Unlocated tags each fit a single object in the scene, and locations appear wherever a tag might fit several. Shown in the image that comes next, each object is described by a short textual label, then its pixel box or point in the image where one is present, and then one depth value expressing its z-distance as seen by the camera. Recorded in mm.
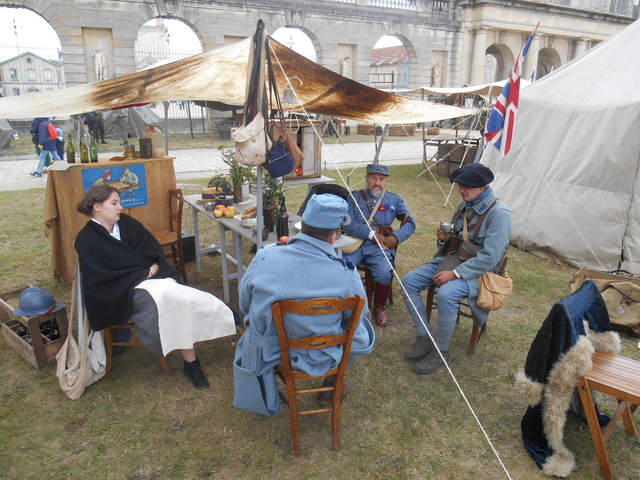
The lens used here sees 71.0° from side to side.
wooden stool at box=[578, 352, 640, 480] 2432
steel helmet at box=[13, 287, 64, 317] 3439
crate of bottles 3434
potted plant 4898
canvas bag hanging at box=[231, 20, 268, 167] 3287
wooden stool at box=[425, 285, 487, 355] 3742
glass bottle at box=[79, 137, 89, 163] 4828
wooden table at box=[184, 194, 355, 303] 3936
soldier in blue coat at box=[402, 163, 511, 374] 3518
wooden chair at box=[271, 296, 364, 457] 2289
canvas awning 3613
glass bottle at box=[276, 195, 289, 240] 4043
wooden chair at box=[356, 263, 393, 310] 4414
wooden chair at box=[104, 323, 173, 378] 3281
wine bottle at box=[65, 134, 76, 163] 4863
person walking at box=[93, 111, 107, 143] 17281
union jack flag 4930
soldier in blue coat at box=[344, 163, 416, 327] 4336
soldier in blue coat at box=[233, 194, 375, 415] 2361
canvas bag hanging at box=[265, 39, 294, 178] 3465
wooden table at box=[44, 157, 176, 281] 4688
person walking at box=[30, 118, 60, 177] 10773
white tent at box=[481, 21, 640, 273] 5359
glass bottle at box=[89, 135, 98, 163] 4840
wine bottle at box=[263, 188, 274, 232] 4160
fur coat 2502
